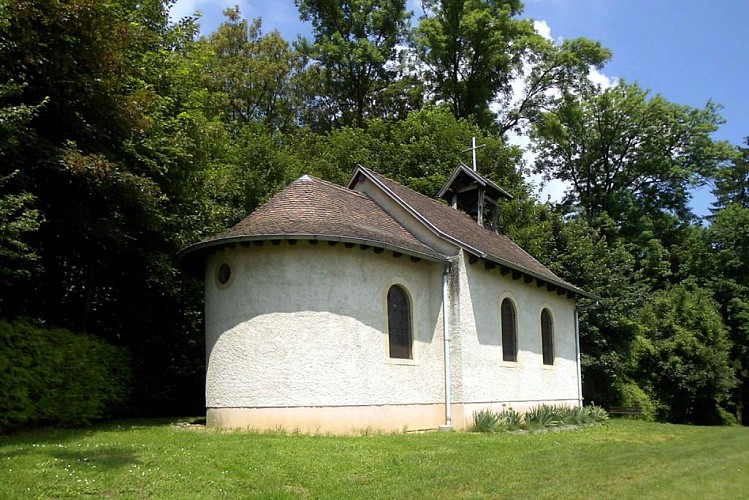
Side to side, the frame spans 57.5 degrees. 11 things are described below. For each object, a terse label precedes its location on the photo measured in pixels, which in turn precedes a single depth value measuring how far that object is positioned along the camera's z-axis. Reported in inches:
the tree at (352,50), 1633.9
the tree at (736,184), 1816.4
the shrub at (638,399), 1194.6
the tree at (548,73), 1628.9
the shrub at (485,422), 670.5
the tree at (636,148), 1728.6
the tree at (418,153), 1338.6
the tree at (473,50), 1585.9
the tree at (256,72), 1534.2
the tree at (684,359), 1293.1
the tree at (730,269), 1512.1
